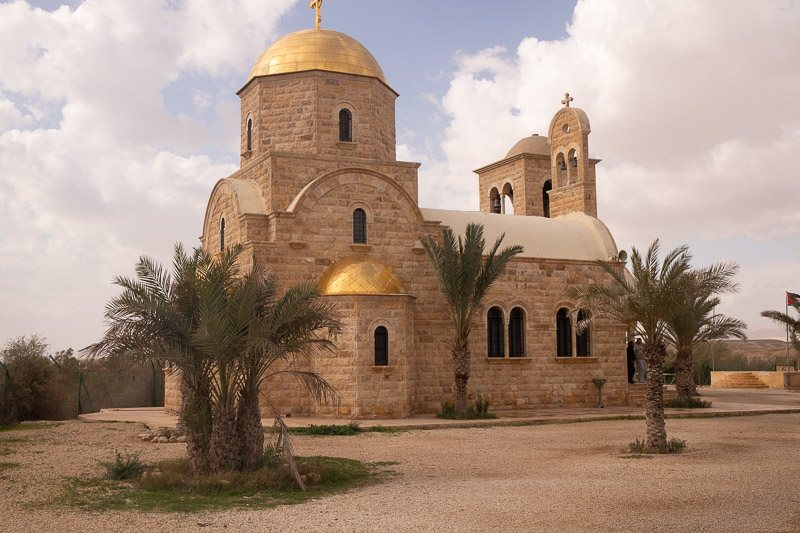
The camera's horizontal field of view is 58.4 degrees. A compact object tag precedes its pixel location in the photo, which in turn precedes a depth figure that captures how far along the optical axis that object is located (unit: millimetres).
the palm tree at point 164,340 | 8984
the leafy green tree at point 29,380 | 18547
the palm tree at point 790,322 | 26609
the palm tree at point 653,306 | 11586
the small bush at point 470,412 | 16797
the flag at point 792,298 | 29278
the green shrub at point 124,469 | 9453
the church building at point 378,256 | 16766
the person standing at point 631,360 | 22344
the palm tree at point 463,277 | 17234
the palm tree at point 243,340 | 8852
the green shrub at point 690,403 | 19703
